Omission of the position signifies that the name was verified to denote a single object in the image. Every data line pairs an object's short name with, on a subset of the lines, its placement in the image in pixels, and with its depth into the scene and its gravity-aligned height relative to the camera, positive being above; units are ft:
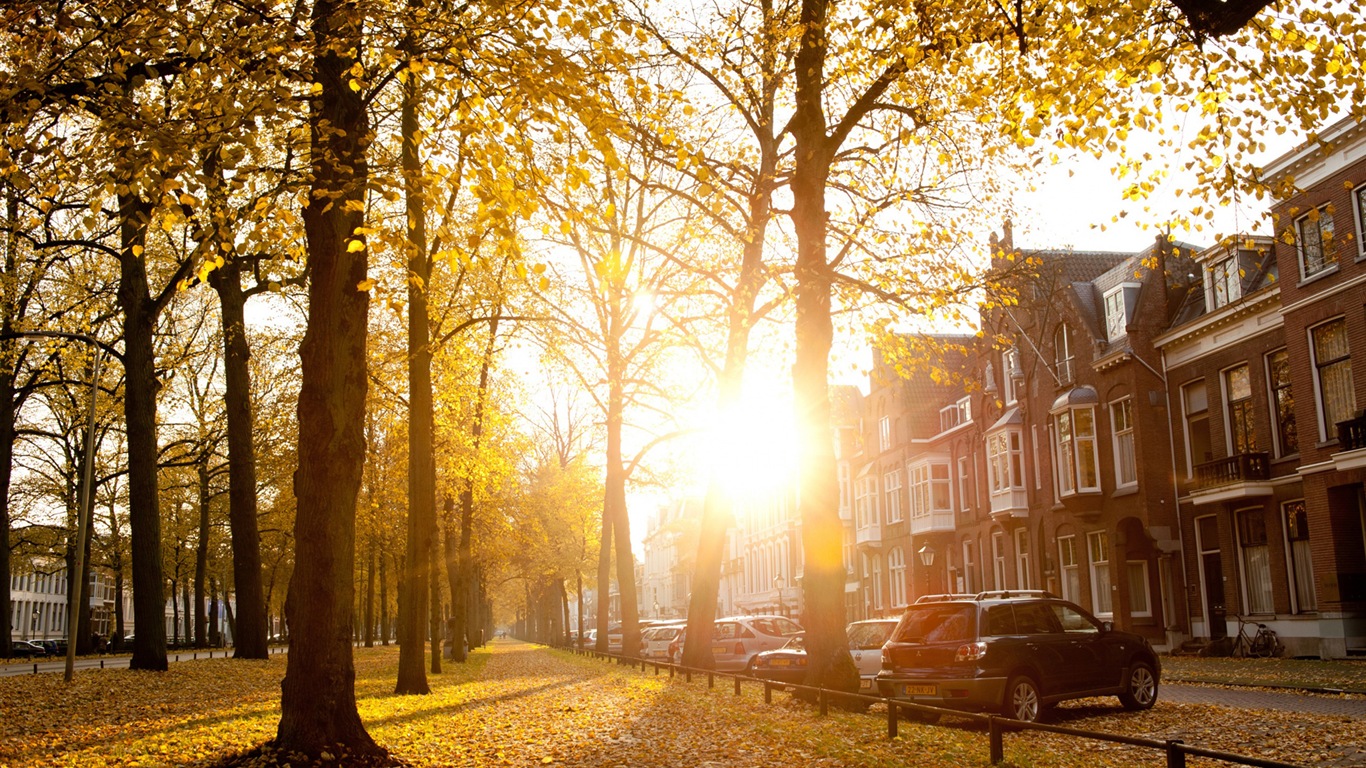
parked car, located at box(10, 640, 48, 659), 162.30 -8.84
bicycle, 86.22 -7.64
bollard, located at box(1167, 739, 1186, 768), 23.70 -4.42
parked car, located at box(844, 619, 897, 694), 62.64 -4.91
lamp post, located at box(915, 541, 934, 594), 119.03 +0.58
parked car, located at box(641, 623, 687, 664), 121.70 -7.99
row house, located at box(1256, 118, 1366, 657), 77.66 +11.28
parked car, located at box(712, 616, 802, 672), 88.12 -5.81
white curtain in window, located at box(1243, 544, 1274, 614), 89.92 -2.57
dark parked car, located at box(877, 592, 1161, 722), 45.62 -4.34
